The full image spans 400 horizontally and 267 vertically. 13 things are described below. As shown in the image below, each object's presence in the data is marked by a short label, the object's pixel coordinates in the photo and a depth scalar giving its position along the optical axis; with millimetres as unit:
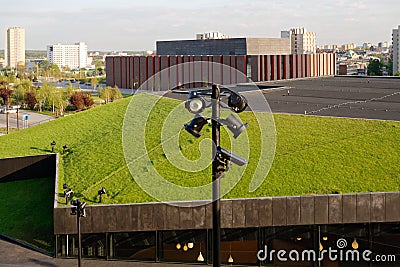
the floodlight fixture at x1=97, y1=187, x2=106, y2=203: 22594
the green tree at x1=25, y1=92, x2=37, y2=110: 95375
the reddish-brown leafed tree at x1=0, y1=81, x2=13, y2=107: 100144
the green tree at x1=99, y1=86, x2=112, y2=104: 87562
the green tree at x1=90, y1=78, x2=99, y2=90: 140000
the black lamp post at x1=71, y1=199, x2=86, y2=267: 18484
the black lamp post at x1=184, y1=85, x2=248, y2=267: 10415
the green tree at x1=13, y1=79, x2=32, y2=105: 99312
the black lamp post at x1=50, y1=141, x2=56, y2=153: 32281
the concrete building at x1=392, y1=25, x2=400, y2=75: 164425
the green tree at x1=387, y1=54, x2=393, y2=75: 168438
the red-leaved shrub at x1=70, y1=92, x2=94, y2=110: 91862
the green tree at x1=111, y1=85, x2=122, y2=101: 86375
